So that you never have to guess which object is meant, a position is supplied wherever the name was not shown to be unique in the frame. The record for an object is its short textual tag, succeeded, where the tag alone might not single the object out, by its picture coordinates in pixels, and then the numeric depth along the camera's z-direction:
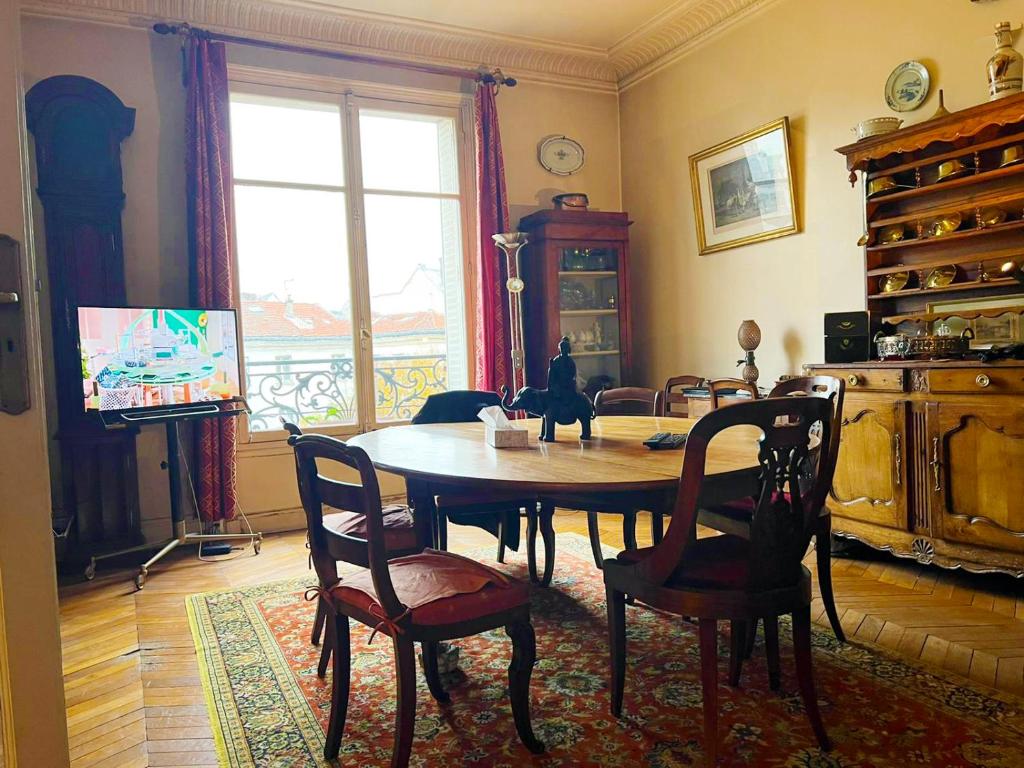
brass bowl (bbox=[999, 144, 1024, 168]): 2.86
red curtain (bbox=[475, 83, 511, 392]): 4.69
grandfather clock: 3.52
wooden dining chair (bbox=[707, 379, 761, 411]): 3.73
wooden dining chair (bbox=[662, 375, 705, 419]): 4.18
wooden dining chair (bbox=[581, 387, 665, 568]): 2.88
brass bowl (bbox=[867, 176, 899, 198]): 3.32
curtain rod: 3.92
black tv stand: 3.41
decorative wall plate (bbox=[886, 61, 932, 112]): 3.27
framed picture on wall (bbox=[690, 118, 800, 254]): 3.98
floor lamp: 4.62
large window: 4.29
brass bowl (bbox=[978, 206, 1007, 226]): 2.95
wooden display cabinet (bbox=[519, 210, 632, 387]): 4.70
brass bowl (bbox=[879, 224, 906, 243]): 3.34
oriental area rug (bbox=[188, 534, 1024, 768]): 1.71
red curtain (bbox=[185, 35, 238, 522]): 3.92
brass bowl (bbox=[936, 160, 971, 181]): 3.06
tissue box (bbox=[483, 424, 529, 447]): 2.22
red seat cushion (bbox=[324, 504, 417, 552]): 2.22
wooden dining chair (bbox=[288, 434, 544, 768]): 1.58
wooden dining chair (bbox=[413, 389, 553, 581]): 2.69
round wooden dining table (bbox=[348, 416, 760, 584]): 1.68
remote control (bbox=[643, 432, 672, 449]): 2.08
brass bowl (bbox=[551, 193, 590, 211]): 4.81
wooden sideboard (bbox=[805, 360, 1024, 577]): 2.62
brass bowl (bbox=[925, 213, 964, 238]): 3.10
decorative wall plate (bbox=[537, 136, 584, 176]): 5.04
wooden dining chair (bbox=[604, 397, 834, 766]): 1.59
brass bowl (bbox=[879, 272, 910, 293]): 3.30
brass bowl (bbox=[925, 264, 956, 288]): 3.15
